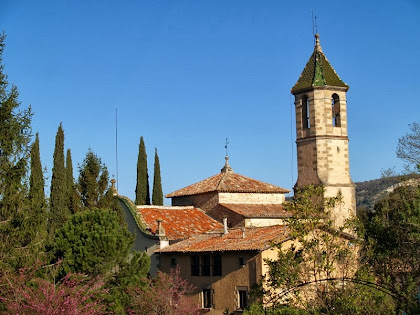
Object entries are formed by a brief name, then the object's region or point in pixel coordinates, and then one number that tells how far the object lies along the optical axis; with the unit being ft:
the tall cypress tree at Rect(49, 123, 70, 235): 142.33
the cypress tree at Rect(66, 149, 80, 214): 147.64
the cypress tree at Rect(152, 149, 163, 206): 168.59
